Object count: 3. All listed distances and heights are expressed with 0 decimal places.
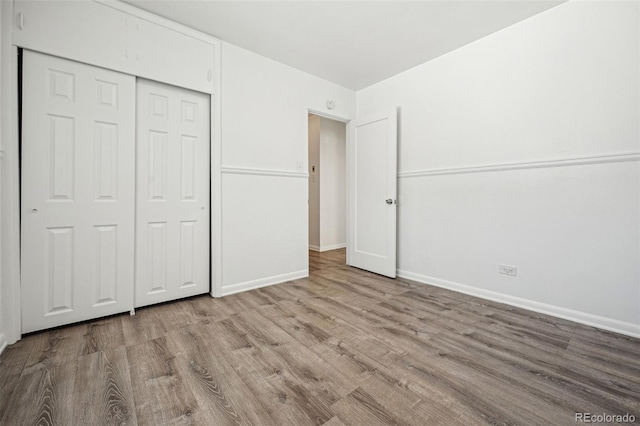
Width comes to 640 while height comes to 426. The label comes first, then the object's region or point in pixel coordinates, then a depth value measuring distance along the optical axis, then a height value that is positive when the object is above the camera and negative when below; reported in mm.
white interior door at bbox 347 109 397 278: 3252 +249
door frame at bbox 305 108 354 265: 3716 +994
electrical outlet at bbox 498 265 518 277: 2407 -521
